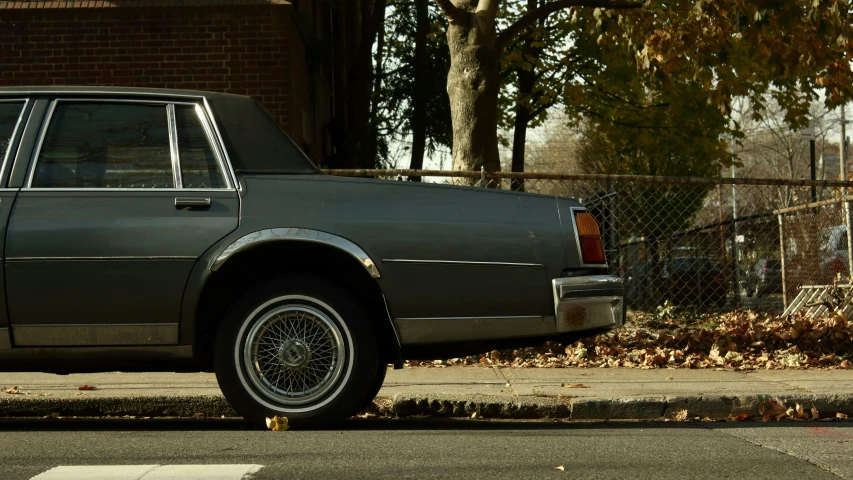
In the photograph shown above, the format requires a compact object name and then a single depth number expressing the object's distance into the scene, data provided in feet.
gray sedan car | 37.27
